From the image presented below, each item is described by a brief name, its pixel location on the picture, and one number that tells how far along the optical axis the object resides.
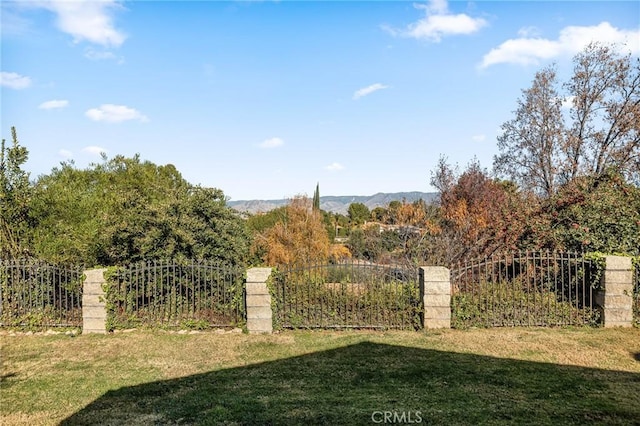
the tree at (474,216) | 12.29
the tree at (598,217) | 10.04
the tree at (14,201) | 10.41
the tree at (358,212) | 52.95
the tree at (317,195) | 39.05
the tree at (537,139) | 18.62
